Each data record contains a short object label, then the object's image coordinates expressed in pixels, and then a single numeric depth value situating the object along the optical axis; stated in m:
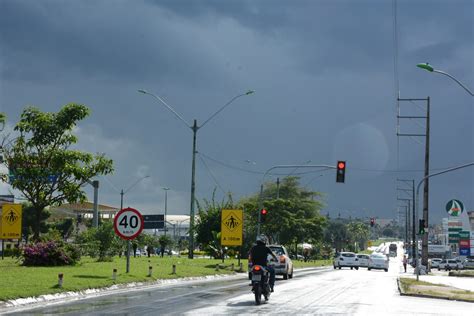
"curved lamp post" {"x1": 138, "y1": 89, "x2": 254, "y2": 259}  44.02
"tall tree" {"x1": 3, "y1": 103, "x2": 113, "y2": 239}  34.47
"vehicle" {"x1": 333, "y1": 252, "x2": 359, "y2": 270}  64.81
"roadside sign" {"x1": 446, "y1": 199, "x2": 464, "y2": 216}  110.12
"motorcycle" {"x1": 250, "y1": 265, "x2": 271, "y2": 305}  17.98
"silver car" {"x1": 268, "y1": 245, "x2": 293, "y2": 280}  32.34
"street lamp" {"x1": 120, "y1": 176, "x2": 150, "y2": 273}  70.82
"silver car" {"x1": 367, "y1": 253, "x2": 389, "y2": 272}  65.06
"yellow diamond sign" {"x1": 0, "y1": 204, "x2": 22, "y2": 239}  30.44
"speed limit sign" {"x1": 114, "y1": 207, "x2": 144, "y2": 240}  25.73
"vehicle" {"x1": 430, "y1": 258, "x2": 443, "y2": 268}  92.38
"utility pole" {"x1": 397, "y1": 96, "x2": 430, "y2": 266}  55.03
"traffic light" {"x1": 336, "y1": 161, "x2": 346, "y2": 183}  41.06
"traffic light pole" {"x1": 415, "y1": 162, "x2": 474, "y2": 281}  37.14
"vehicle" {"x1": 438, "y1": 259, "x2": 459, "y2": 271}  87.19
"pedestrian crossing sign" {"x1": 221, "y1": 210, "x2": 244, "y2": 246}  39.53
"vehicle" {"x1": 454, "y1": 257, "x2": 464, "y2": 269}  87.00
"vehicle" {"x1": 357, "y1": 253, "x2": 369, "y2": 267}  67.88
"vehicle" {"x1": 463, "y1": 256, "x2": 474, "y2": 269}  88.19
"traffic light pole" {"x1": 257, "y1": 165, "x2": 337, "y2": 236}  45.78
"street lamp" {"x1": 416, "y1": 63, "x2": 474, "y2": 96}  25.06
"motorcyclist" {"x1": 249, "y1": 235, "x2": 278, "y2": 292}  18.92
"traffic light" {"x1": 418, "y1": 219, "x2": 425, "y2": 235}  42.31
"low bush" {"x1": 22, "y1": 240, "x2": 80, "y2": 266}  30.86
